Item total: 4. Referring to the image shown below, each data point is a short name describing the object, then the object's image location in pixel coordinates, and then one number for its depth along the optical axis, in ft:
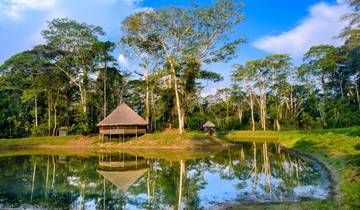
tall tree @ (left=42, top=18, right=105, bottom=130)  126.31
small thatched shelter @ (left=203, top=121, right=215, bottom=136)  144.17
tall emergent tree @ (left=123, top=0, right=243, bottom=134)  101.40
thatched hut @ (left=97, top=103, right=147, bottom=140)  113.50
